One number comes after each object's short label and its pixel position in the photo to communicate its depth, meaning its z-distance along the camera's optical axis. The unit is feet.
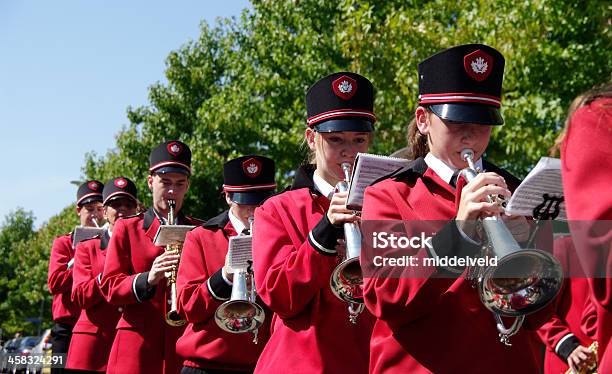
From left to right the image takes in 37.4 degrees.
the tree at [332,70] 41.78
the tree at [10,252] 248.89
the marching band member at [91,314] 28.17
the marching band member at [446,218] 10.32
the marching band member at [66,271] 37.24
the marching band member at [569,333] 18.62
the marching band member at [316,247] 13.34
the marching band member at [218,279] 19.15
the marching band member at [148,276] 23.17
